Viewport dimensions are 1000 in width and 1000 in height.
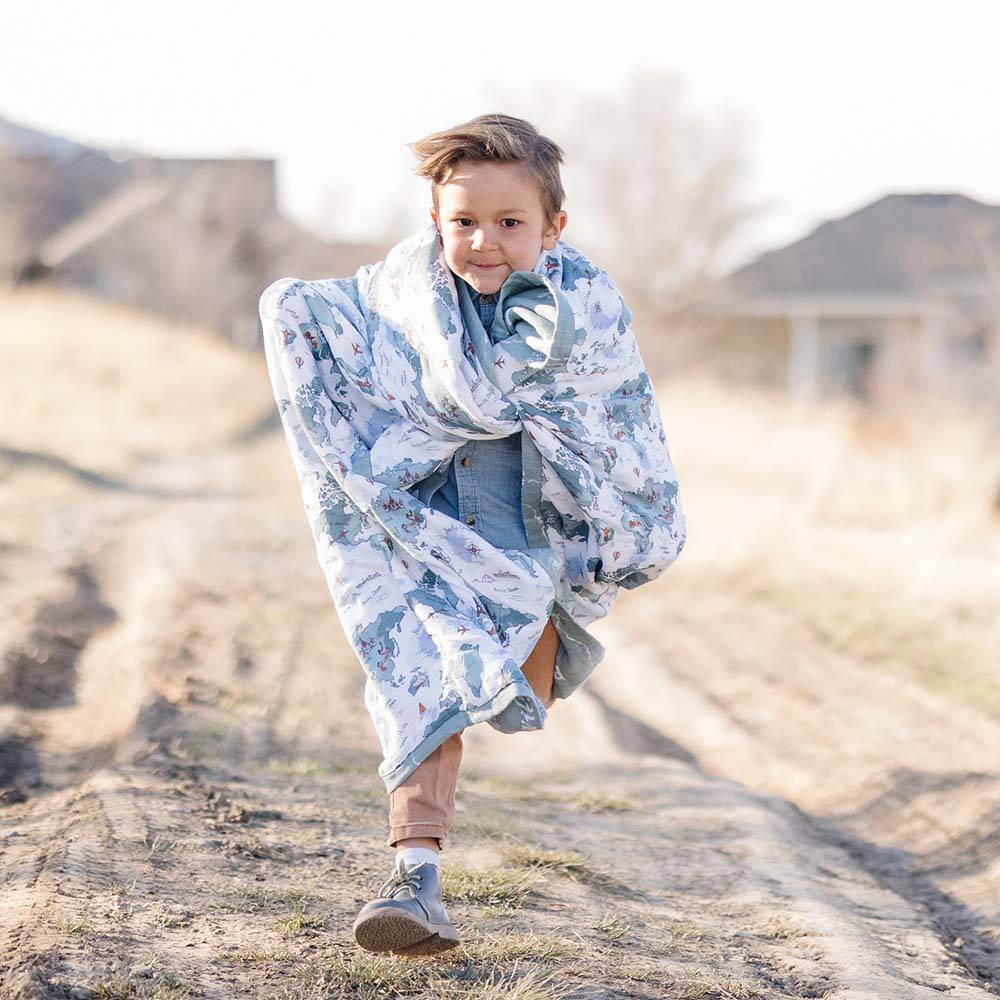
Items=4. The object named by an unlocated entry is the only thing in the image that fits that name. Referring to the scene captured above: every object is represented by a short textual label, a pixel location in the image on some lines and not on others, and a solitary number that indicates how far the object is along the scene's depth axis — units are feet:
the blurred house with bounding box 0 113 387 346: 122.21
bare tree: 106.93
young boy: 10.19
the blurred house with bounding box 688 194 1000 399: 71.56
